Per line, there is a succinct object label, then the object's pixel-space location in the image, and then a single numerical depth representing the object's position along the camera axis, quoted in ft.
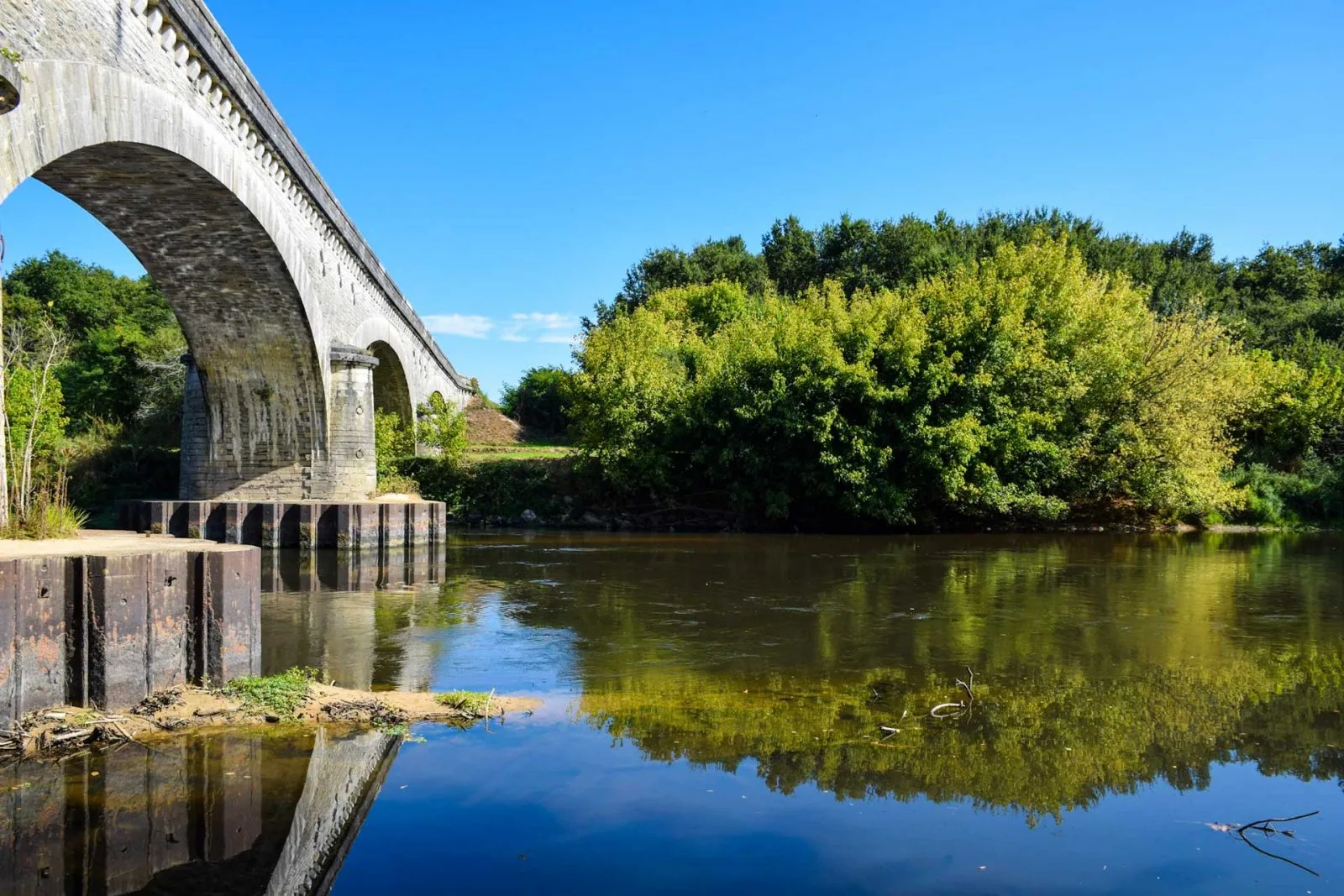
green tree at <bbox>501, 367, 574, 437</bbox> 191.62
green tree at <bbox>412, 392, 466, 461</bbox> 114.93
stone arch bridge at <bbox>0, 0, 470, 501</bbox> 40.81
